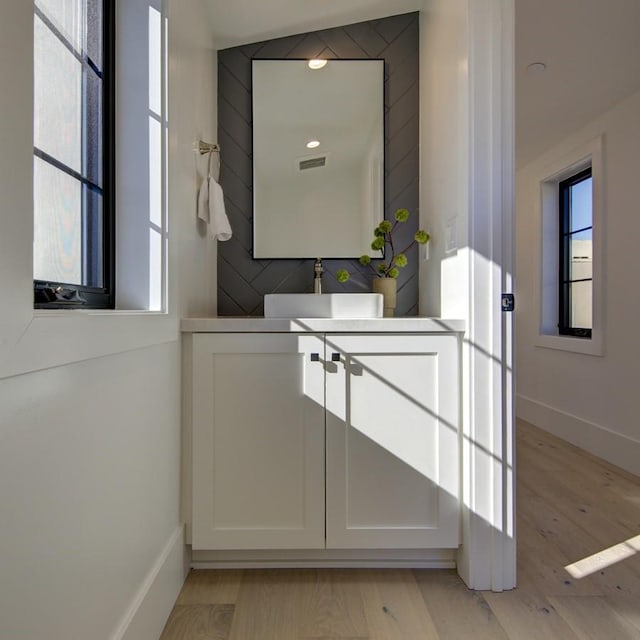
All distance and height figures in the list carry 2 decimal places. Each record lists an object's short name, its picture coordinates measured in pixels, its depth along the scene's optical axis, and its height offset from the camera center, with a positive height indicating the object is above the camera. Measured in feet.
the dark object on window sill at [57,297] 3.24 +0.13
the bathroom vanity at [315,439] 5.23 -1.40
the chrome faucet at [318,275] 6.73 +0.58
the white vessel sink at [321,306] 5.40 +0.10
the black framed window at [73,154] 3.37 +1.33
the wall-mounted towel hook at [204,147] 6.05 +2.22
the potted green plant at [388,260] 6.57 +0.81
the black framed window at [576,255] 11.32 +1.52
